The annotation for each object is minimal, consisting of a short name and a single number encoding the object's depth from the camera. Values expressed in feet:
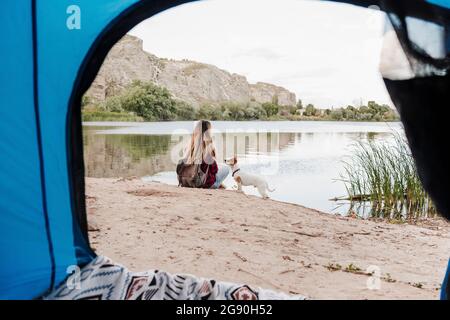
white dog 15.89
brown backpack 15.40
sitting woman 14.40
